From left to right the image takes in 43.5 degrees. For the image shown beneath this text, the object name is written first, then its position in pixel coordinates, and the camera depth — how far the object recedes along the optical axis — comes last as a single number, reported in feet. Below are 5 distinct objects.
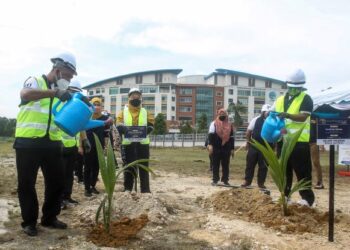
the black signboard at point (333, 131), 14.37
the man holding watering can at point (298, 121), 17.60
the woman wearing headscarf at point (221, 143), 28.76
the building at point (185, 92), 317.22
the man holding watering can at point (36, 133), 13.43
